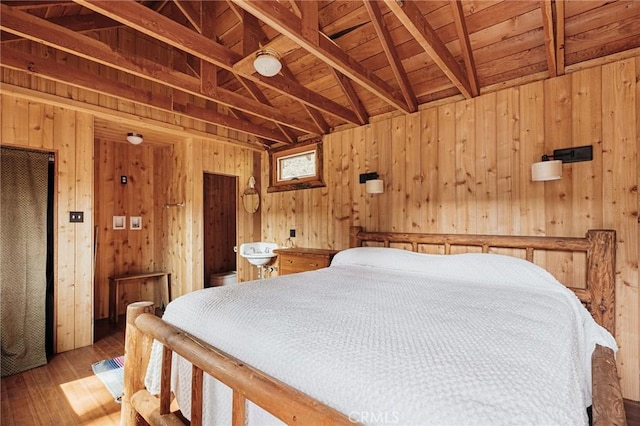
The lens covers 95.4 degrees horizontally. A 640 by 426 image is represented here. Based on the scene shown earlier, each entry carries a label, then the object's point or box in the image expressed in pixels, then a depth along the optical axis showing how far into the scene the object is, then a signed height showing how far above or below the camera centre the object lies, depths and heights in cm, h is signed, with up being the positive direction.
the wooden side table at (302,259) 334 -55
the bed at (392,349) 74 -48
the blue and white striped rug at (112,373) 222 -133
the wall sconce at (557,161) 221 +38
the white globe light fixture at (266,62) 208 +109
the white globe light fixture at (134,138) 373 +99
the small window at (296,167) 406 +70
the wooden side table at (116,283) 384 -93
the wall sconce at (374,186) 322 +30
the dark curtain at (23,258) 255 -37
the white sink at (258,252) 416 -58
